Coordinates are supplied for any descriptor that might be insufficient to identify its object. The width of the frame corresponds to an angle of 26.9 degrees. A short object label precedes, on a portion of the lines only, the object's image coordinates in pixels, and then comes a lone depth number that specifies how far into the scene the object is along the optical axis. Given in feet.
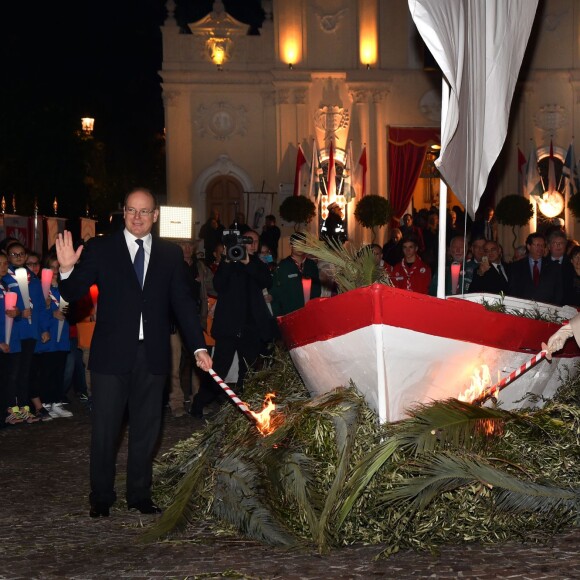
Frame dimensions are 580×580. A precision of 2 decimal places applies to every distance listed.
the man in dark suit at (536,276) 42.09
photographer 42.83
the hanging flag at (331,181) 110.73
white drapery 26.16
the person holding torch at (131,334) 26.40
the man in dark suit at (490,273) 45.57
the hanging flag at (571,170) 107.65
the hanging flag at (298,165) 109.81
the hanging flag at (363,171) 112.16
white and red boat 24.58
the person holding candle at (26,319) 42.91
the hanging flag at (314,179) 110.83
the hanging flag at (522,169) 110.93
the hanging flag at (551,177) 107.45
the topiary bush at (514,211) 101.50
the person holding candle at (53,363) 45.11
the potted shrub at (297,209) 105.91
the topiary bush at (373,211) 106.11
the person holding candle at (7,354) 41.70
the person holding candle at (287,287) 48.39
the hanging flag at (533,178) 109.09
